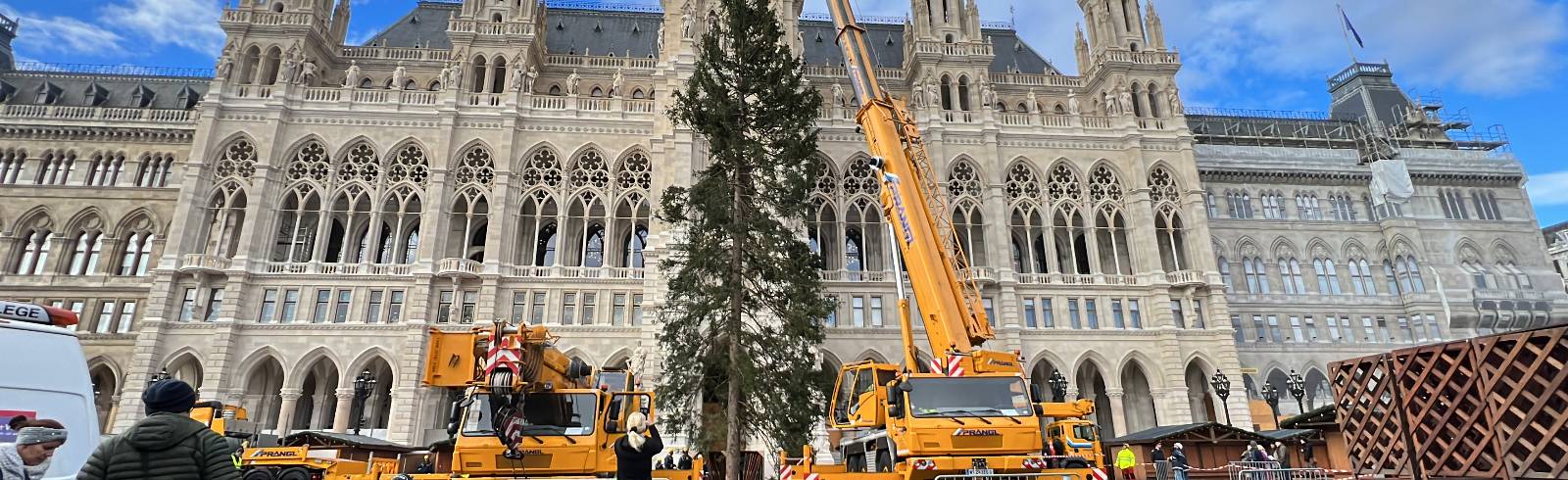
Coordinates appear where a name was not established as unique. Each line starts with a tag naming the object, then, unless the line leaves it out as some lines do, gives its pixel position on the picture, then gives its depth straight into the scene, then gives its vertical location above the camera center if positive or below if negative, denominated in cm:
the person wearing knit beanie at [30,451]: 412 +6
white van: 542 +61
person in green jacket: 368 +6
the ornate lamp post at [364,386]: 2291 +215
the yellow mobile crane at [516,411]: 1061 +64
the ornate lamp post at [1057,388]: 2455 +200
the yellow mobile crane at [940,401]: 980 +70
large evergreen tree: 1688 +462
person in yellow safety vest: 1712 -23
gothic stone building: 2902 +1015
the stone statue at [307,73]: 3212 +1602
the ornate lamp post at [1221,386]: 2539 +209
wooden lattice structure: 610 +33
